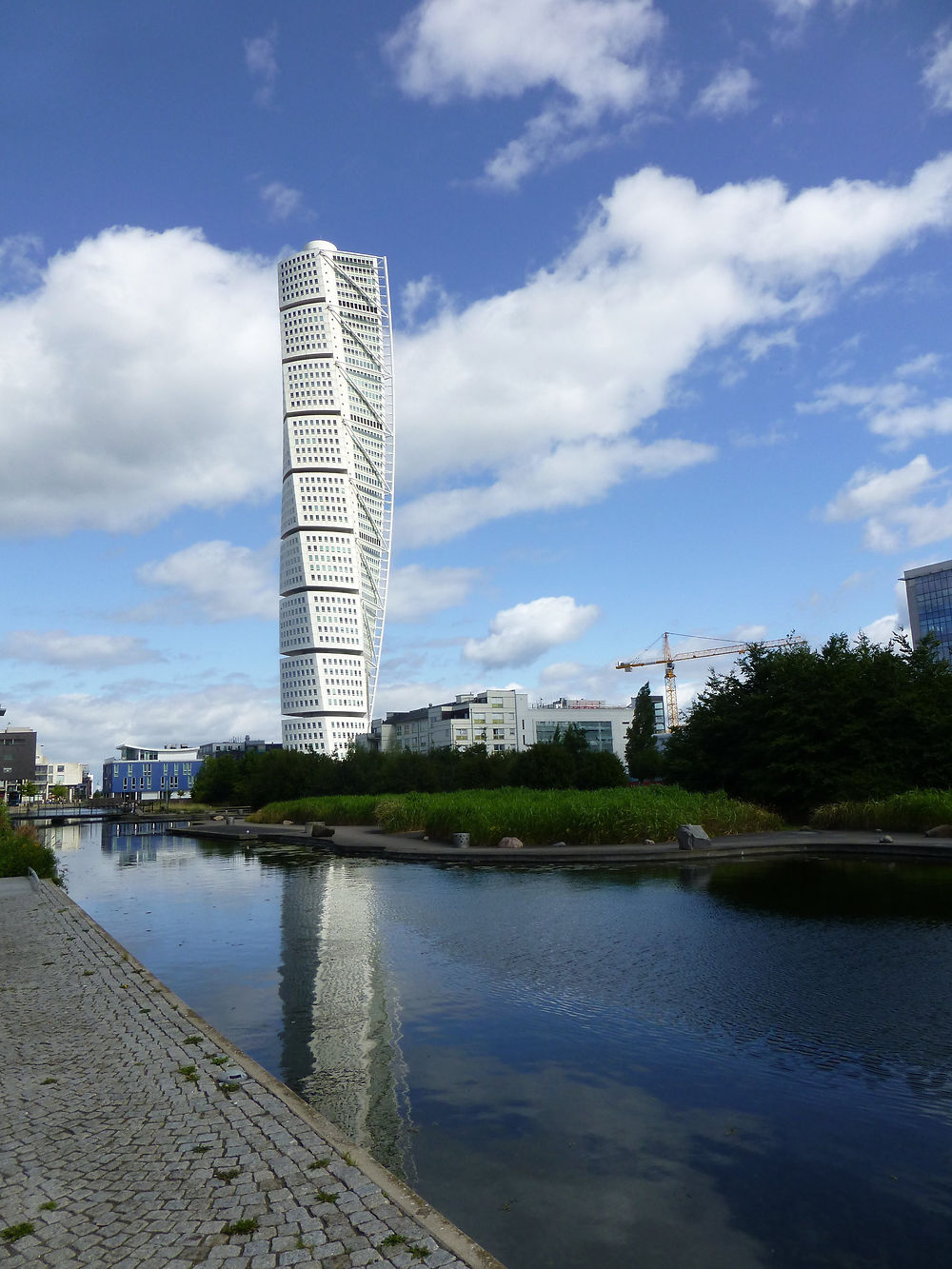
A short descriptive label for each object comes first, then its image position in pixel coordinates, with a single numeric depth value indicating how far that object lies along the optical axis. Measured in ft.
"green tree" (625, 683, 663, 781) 329.93
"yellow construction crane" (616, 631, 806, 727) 634.72
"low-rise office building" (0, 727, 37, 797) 520.42
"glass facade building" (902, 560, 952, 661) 368.27
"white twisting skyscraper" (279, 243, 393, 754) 542.57
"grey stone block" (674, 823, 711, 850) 76.23
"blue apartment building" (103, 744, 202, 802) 591.78
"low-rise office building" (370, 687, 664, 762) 568.82
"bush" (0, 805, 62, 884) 83.92
